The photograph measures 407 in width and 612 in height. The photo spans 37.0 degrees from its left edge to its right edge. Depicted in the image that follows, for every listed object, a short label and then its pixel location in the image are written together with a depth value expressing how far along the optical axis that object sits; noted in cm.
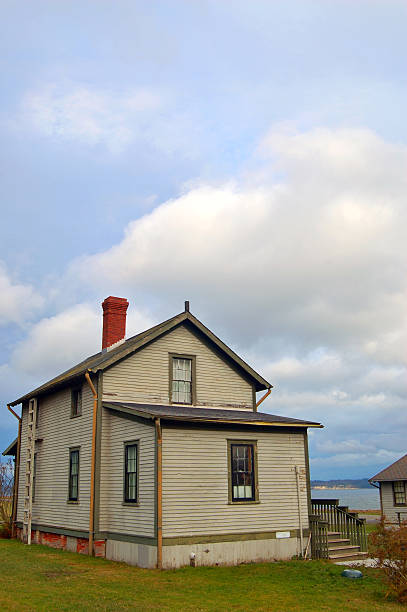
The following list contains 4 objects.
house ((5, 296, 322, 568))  1731
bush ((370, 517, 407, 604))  1243
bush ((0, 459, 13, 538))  2775
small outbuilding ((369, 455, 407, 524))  3622
